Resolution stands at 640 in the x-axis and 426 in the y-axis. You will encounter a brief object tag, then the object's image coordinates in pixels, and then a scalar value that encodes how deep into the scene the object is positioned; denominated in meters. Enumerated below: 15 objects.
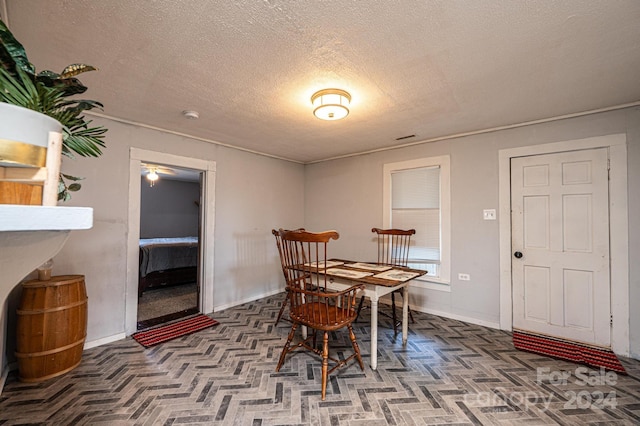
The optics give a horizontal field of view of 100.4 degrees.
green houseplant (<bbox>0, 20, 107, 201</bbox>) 0.67
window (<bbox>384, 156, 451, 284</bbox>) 3.57
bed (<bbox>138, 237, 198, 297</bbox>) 4.50
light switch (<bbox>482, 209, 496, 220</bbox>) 3.21
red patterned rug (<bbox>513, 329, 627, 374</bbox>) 2.39
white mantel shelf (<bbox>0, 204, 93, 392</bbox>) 0.54
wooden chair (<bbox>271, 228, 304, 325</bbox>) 3.28
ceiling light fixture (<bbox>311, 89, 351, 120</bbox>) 2.22
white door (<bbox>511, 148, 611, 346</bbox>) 2.67
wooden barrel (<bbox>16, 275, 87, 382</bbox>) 2.11
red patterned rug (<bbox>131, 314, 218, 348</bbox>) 2.82
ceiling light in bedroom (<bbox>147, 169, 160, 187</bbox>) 5.30
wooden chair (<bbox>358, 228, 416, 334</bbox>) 3.82
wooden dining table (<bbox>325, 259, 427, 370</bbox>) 2.30
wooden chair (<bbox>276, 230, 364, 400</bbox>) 2.00
